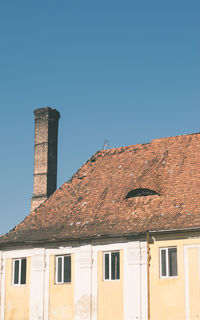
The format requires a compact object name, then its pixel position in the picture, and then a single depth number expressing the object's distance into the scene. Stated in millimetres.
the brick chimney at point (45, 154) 29172
